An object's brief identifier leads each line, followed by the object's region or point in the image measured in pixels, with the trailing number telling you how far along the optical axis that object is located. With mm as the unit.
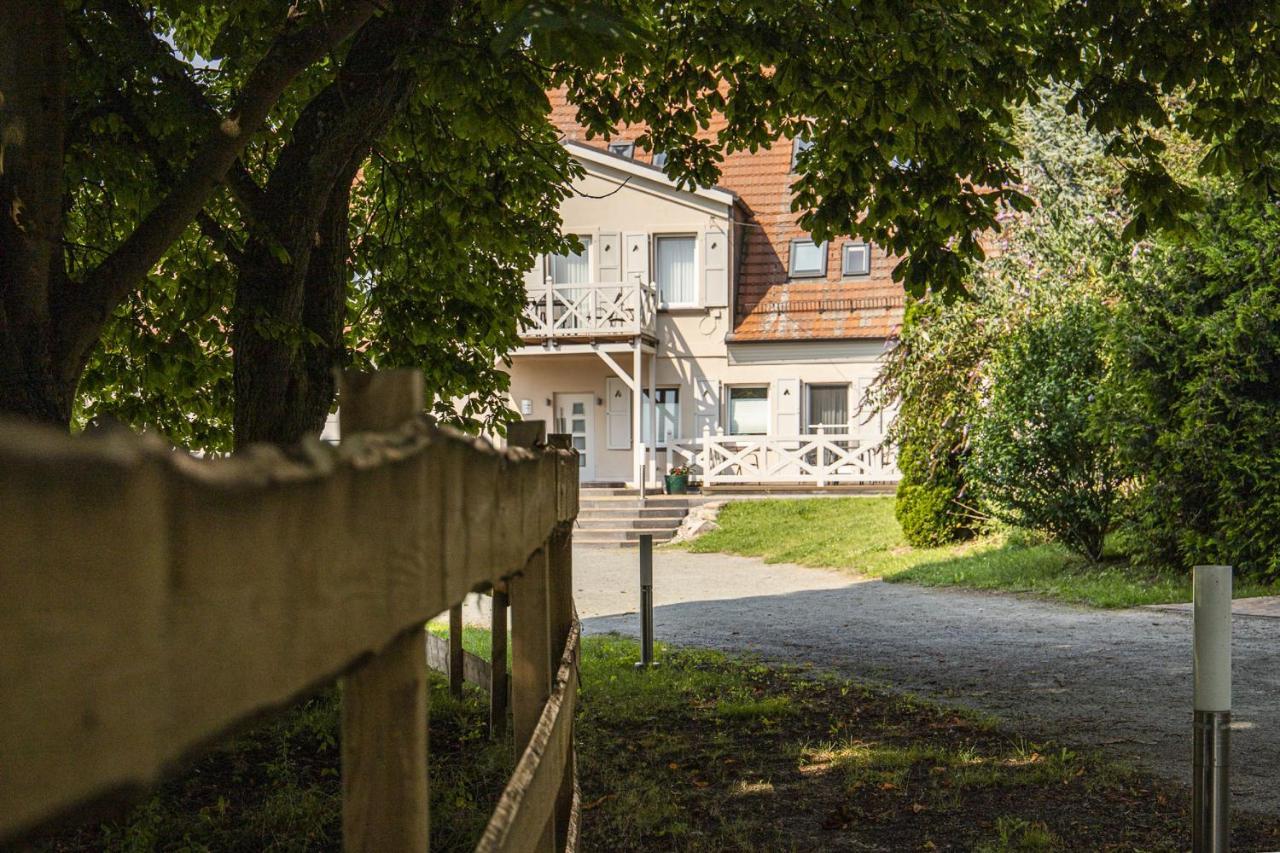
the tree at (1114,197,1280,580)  12172
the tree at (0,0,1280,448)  5789
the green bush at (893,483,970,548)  18750
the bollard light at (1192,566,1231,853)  4273
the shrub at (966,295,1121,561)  14641
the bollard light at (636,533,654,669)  9625
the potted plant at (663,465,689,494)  27141
